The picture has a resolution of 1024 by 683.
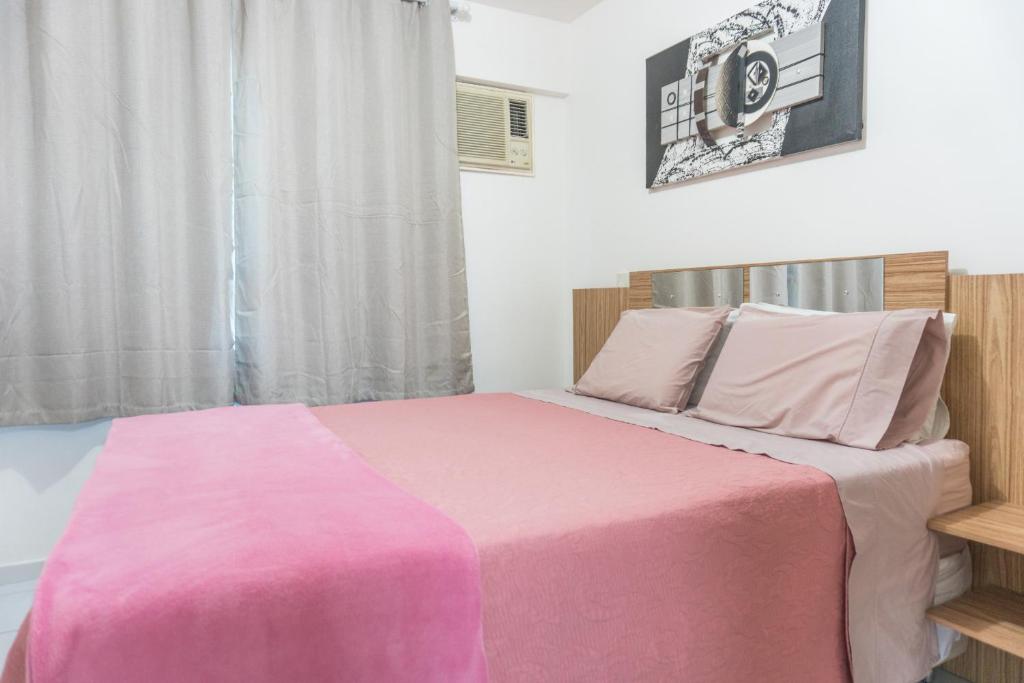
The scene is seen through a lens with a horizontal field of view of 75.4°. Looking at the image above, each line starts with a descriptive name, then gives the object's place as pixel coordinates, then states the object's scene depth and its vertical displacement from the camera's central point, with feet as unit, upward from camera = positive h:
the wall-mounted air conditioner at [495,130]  10.41 +2.82
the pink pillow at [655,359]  7.11 -0.67
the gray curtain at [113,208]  7.47 +1.29
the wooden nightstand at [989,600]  4.59 -2.41
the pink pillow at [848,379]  5.27 -0.71
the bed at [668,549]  3.26 -1.40
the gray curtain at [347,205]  8.67 +1.45
